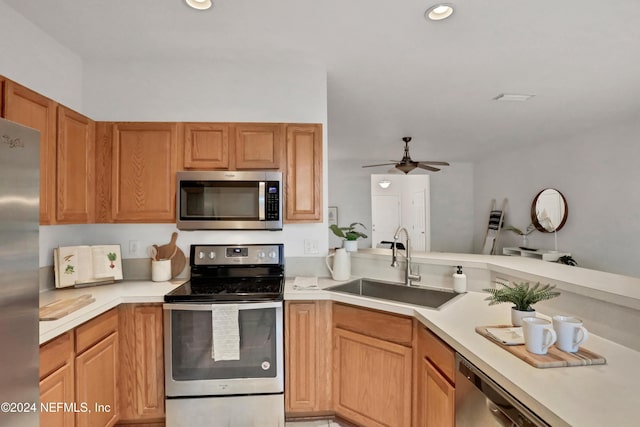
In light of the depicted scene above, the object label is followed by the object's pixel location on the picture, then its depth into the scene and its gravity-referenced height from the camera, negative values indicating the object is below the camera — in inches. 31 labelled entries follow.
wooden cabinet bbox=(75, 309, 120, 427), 64.4 -33.6
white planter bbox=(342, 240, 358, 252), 99.6 -9.5
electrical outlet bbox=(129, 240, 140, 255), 95.0 -8.9
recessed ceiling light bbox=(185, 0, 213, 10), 66.9 +46.4
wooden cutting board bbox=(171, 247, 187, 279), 94.6 -13.9
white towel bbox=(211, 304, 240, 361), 73.4 -27.3
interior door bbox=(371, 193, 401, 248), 254.8 +0.0
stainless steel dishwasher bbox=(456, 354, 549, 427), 36.9 -25.1
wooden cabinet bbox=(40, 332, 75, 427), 54.9 -30.3
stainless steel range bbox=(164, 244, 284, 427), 74.0 -34.2
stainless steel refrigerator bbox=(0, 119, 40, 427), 38.7 -7.2
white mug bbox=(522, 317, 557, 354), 42.6 -16.8
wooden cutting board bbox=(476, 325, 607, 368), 40.7 -19.2
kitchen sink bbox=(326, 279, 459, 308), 80.2 -21.0
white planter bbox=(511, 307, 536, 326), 52.4 -16.8
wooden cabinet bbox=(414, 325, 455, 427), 53.1 -30.9
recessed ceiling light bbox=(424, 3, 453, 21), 67.2 +45.2
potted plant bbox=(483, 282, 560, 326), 52.1 -13.9
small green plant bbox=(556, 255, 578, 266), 162.0 -23.6
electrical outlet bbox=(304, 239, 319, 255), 98.4 -9.6
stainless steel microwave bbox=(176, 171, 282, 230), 87.6 +4.8
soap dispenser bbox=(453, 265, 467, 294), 77.3 -16.7
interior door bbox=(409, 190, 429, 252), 256.5 -1.8
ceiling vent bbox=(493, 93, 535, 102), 117.1 +45.1
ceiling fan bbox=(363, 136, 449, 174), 174.4 +29.1
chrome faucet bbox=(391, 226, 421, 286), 85.3 -13.4
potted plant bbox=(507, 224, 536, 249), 200.5 -10.8
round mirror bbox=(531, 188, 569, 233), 178.1 +2.7
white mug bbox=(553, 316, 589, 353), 42.9 -16.7
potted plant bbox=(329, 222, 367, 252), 99.5 -7.6
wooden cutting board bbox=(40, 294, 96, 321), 59.9 -18.5
